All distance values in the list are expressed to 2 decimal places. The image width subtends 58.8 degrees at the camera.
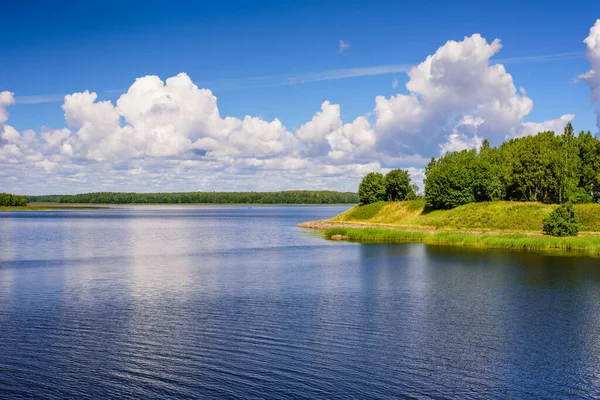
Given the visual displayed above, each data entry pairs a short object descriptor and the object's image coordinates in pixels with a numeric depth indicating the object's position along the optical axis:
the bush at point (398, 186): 176.88
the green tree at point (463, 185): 135.25
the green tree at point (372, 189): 176.75
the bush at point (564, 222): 91.31
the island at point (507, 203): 93.69
